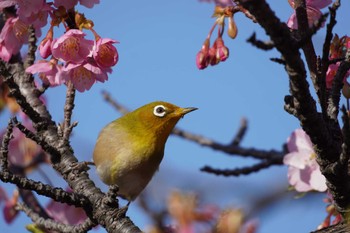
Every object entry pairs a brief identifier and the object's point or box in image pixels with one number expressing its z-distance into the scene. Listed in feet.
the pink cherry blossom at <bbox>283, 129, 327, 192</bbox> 25.13
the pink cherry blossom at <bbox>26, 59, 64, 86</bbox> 24.03
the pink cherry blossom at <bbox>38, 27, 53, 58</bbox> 22.74
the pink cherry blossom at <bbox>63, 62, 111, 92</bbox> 23.41
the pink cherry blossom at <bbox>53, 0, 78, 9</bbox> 21.36
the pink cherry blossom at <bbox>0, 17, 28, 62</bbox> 24.56
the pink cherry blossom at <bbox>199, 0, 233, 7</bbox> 20.86
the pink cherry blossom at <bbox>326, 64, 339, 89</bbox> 19.98
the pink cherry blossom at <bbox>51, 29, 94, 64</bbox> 21.68
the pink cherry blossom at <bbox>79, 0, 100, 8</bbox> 22.12
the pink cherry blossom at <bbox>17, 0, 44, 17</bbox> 21.23
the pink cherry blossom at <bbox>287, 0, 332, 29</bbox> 20.18
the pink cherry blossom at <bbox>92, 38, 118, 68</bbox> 22.08
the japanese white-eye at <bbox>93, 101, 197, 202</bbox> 30.09
